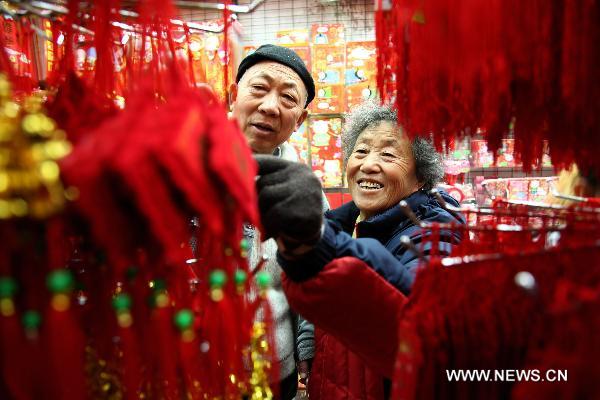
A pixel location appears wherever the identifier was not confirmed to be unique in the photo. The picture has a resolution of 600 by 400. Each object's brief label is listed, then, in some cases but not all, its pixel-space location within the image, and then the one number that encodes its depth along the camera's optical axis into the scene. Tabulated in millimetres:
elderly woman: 505
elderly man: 1051
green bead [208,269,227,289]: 381
